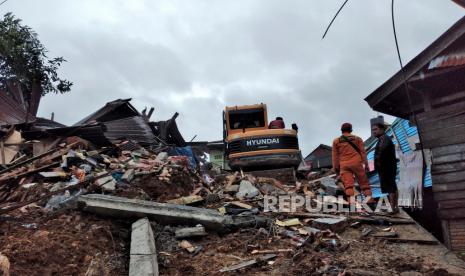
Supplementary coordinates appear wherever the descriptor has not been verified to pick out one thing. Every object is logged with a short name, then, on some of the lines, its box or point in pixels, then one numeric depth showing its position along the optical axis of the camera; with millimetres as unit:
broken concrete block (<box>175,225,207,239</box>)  6328
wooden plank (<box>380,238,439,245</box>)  6138
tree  16641
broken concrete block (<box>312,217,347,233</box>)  6670
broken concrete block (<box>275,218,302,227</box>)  6984
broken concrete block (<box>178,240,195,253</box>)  5987
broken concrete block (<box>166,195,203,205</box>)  8183
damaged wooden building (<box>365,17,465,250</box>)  7270
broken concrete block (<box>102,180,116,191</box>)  8453
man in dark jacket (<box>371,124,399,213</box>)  7543
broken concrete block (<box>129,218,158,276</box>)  4926
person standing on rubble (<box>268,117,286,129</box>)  12797
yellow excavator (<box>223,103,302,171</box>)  11875
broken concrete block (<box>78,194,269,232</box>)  6672
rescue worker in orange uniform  8086
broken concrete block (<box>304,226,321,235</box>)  6348
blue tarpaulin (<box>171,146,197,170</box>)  14123
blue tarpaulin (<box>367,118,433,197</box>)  9188
